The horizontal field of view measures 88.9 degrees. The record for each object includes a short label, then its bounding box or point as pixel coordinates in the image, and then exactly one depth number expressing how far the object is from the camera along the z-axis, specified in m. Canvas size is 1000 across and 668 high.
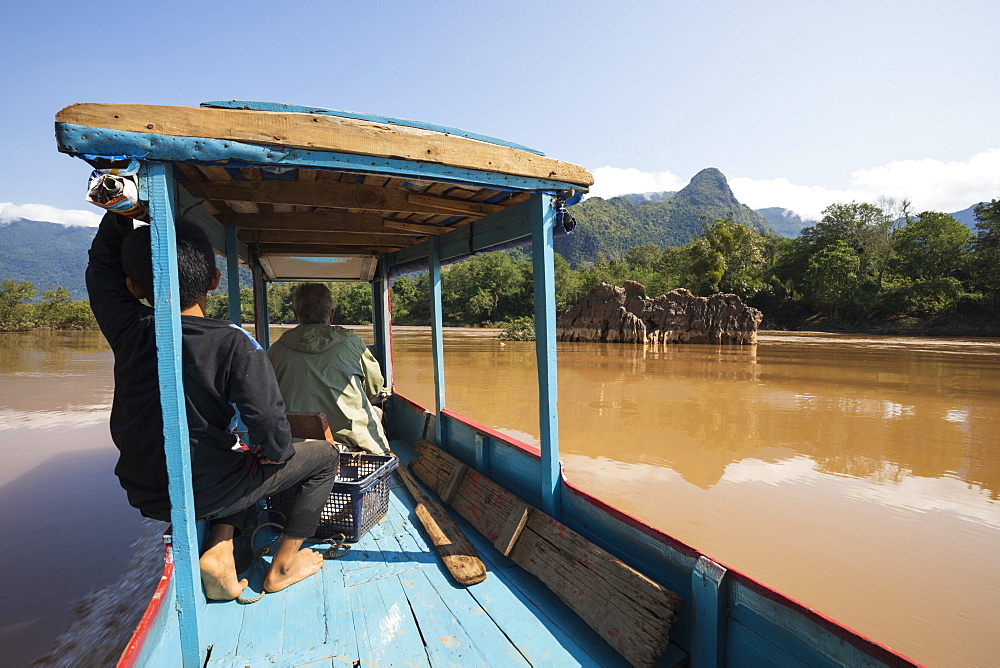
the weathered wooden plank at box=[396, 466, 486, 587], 2.83
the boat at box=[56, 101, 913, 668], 1.95
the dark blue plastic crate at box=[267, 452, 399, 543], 3.16
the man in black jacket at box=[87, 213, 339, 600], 2.02
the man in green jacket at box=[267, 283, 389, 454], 3.49
